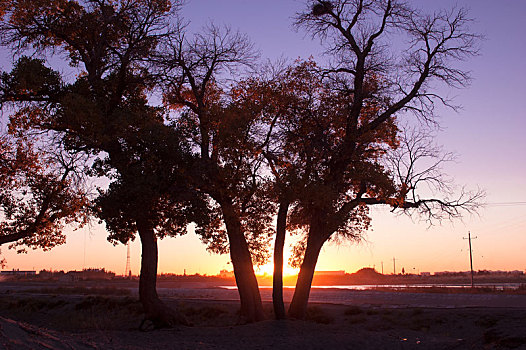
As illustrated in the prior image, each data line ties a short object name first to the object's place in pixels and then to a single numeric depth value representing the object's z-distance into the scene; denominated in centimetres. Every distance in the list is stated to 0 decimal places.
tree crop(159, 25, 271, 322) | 2089
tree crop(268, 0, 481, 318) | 2155
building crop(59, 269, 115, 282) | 12289
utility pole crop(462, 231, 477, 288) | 7480
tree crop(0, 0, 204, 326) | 2000
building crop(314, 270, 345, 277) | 14242
